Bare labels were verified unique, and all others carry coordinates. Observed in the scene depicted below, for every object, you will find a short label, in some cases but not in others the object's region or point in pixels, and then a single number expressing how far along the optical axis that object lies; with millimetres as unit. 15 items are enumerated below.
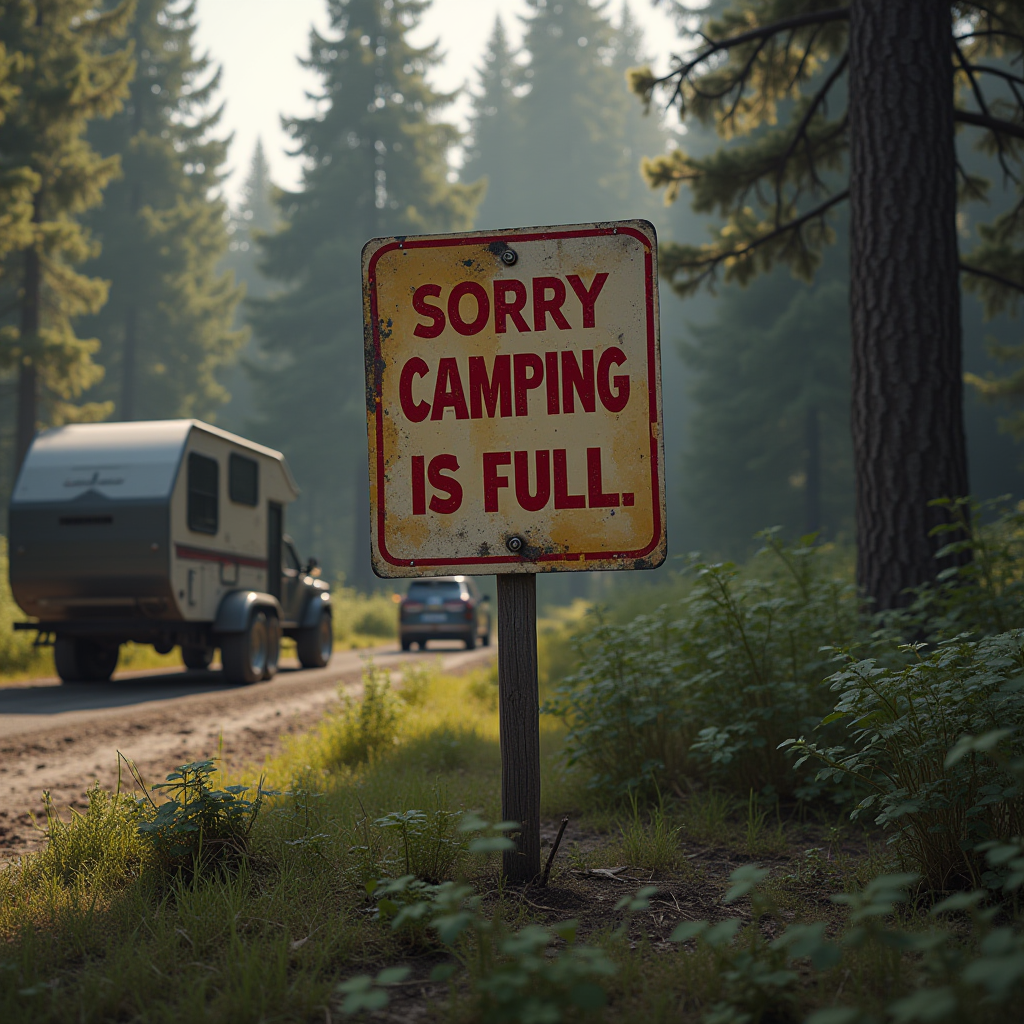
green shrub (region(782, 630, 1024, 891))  2814
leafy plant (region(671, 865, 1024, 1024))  1466
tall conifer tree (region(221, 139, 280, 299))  77000
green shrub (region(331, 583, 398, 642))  26672
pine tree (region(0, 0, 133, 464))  20219
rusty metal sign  2982
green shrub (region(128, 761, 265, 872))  3154
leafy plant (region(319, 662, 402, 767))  6172
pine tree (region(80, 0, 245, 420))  39094
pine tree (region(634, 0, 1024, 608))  5910
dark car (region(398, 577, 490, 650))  19531
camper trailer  10562
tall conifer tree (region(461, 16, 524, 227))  68062
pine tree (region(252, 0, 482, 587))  39812
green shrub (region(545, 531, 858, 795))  4449
